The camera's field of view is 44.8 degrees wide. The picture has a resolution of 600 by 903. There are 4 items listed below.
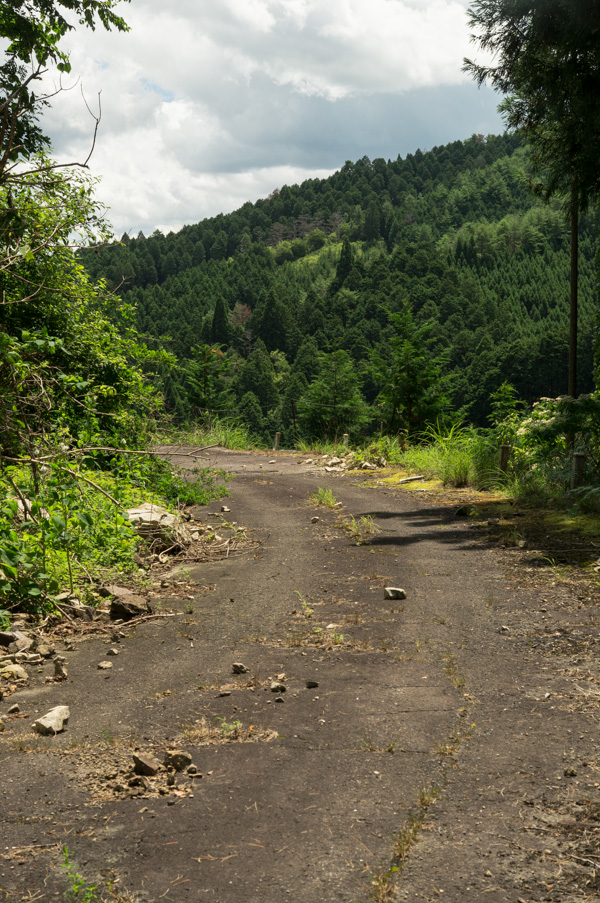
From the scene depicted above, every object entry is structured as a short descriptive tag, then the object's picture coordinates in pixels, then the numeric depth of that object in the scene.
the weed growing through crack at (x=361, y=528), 9.51
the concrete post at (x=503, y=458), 13.05
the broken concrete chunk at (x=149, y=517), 8.18
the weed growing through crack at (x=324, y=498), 12.36
